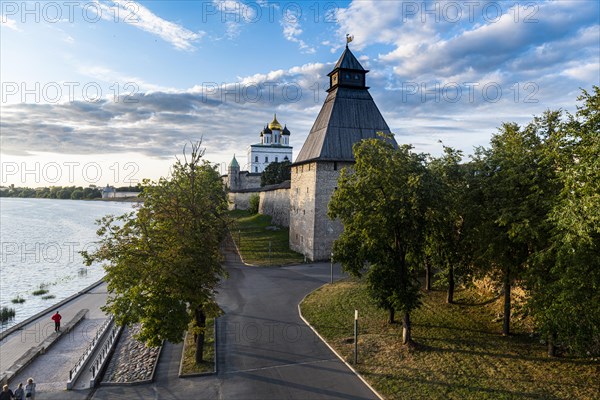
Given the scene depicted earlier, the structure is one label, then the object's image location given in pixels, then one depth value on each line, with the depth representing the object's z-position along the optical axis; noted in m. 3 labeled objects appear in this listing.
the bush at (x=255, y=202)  69.19
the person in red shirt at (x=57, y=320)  21.12
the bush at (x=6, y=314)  25.59
